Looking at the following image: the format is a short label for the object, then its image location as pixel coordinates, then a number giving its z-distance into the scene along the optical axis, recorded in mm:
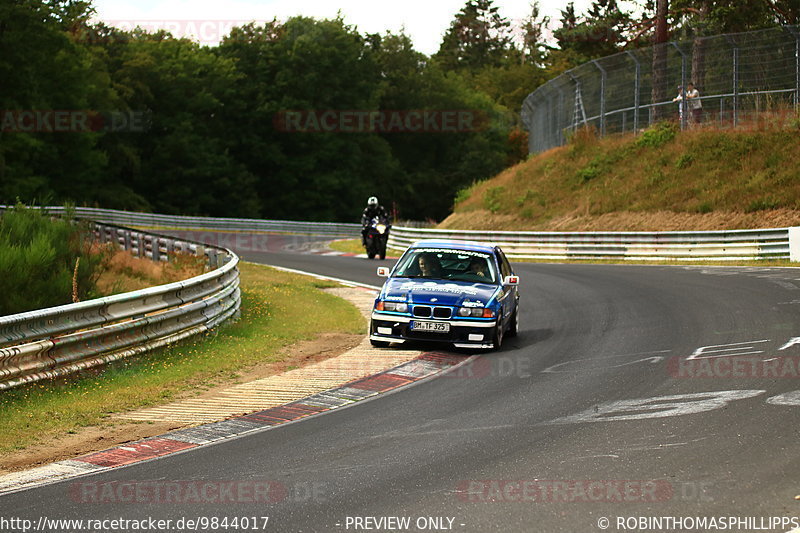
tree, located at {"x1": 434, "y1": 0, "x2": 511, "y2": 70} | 160000
